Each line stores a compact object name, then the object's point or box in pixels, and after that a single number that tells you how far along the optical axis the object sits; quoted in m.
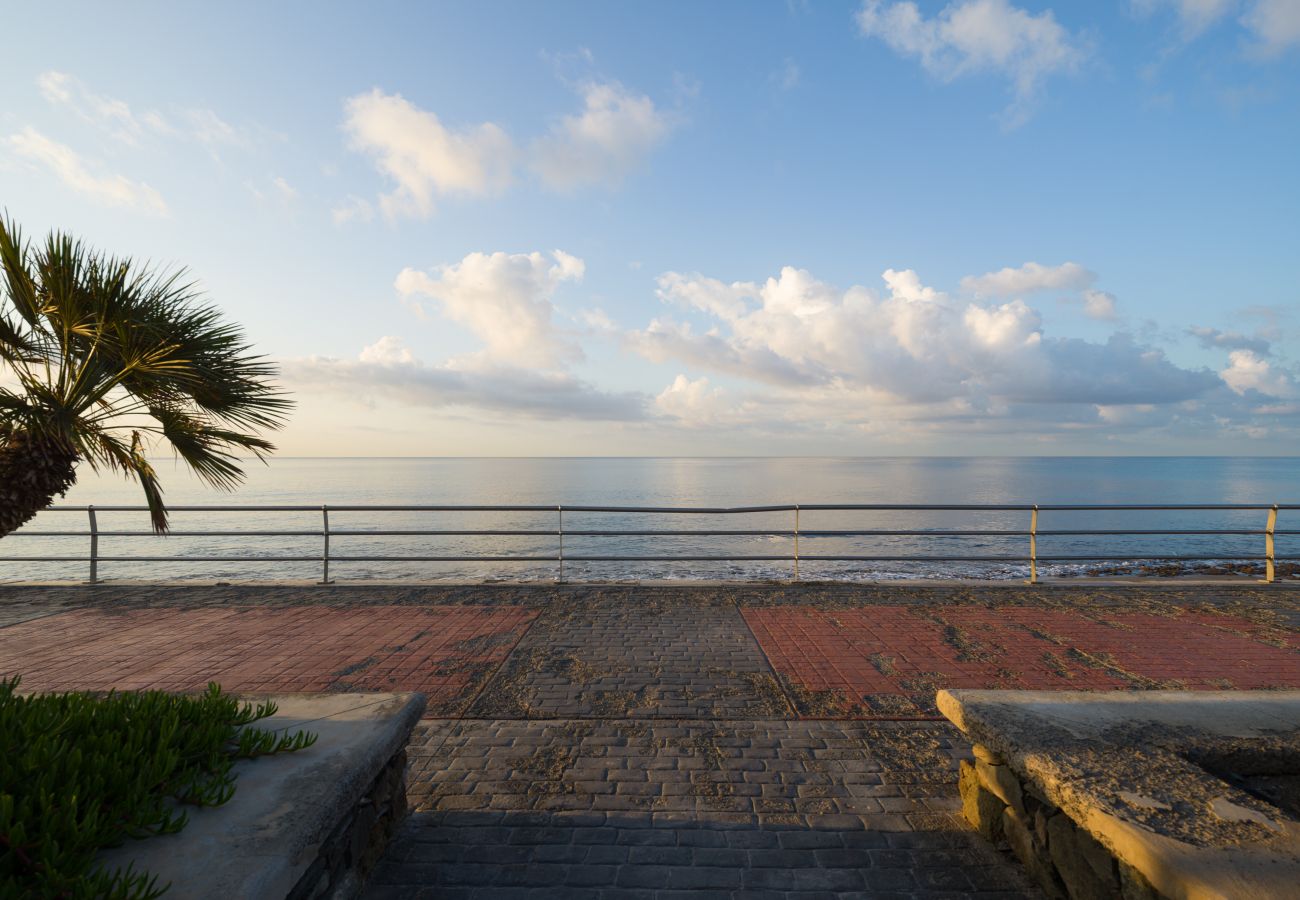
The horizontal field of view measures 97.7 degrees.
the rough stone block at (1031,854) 2.27
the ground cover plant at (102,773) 1.50
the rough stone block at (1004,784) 2.53
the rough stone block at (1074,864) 2.01
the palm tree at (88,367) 2.96
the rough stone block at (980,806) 2.67
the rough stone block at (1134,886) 1.74
